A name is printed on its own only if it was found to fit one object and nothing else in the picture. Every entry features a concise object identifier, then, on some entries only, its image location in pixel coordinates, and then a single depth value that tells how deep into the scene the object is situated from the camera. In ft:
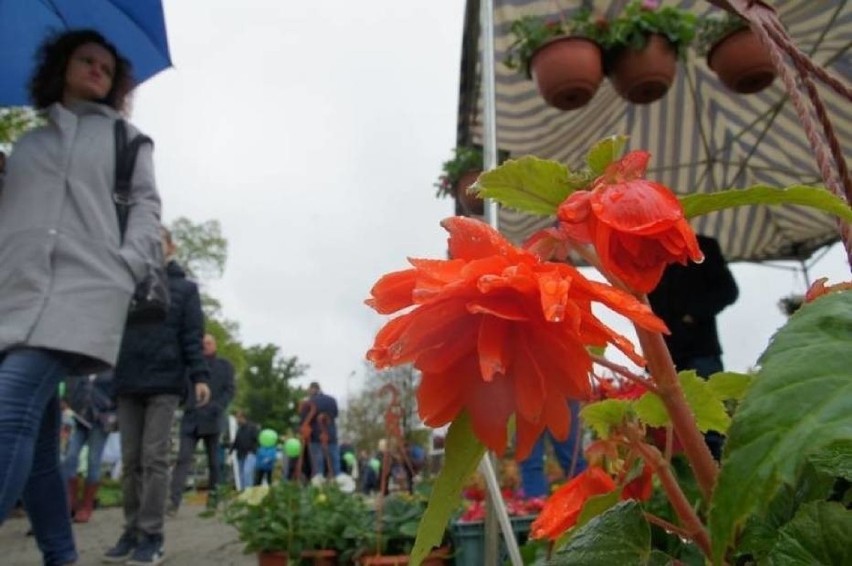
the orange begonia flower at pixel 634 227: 1.30
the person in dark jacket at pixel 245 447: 40.68
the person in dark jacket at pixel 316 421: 30.04
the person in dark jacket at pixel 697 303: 10.34
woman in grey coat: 6.43
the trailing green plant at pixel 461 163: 13.87
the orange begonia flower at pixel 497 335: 1.23
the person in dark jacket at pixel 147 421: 10.84
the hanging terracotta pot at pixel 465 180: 12.30
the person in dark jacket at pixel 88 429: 20.35
